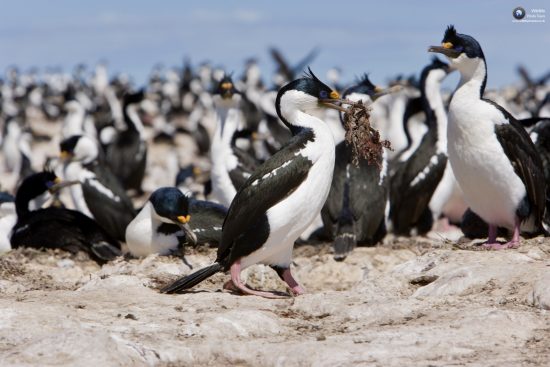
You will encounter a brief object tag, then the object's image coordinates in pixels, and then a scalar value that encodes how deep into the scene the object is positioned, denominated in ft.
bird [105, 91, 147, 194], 73.61
